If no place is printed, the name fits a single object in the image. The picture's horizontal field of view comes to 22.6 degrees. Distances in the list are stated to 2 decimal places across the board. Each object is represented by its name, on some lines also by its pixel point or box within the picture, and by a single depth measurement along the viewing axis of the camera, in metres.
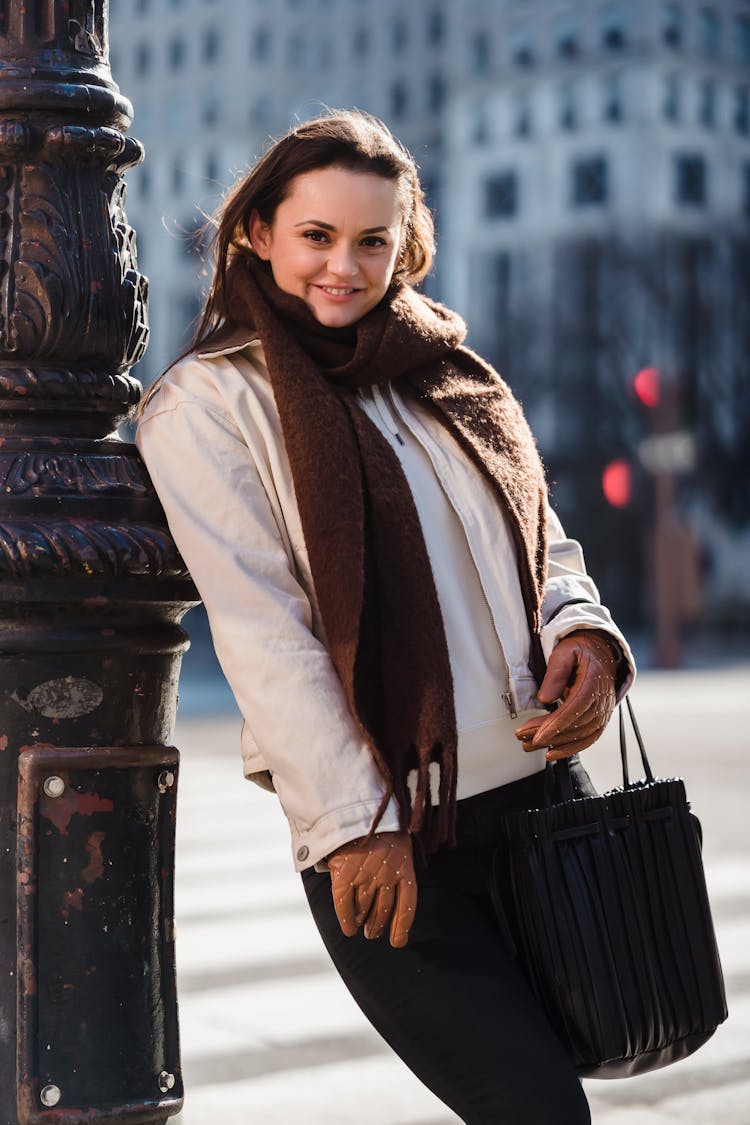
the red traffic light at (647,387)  23.75
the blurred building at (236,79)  85.88
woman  2.62
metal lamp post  2.80
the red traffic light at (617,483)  24.16
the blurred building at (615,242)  45.75
